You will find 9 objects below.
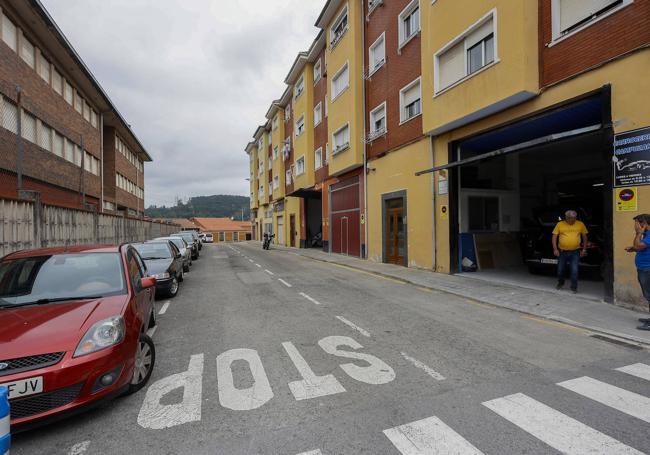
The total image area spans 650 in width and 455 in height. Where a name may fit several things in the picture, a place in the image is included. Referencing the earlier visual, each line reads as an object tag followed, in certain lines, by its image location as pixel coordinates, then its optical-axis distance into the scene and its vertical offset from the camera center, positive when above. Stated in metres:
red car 2.55 -0.92
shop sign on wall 5.90 +1.17
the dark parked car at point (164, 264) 7.97 -0.98
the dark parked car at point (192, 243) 20.62 -1.05
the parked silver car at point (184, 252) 13.07 -1.04
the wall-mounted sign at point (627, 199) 6.05 +0.41
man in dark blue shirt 5.14 -0.47
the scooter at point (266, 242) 28.10 -1.43
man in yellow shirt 7.43 -0.46
